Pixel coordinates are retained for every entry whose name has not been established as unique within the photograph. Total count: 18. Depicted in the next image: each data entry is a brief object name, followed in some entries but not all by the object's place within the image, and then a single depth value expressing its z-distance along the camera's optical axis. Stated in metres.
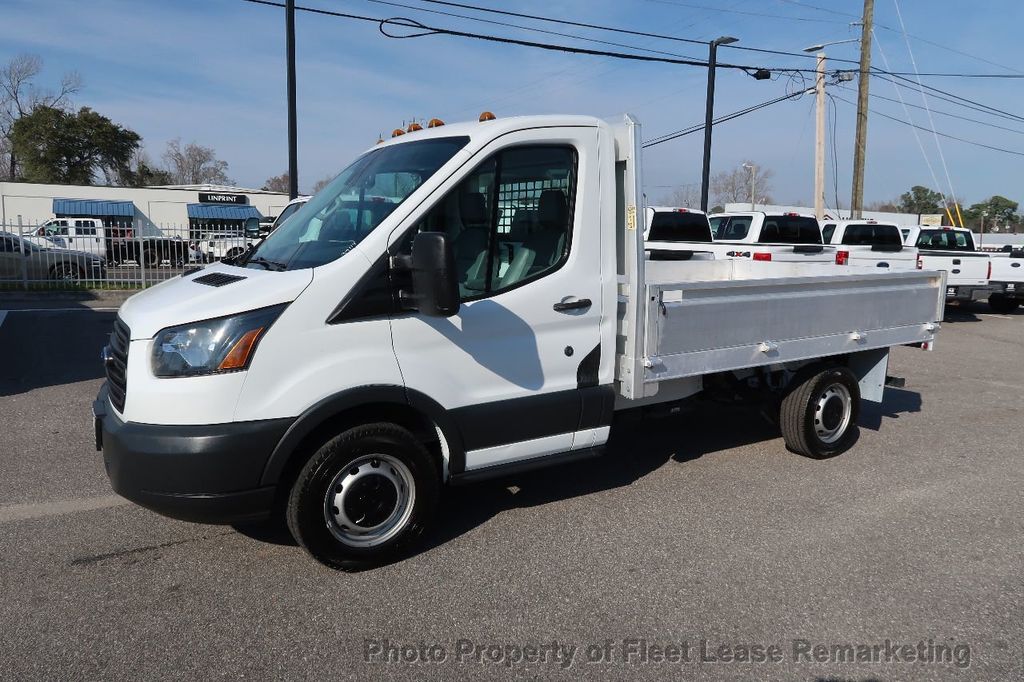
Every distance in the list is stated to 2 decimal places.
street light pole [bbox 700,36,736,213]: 20.47
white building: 42.12
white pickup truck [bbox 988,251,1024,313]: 17.00
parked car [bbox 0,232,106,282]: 16.94
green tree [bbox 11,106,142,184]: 56.03
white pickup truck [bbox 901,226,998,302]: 16.67
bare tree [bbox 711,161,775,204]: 79.56
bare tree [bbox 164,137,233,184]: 76.69
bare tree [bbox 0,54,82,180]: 60.12
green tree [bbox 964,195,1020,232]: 85.44
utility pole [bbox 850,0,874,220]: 24.66
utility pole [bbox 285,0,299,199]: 14.84
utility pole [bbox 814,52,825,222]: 24.02
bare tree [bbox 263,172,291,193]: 85.53
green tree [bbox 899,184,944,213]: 89.25
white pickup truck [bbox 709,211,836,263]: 15.90
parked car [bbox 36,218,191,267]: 17.27
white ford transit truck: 3.53
